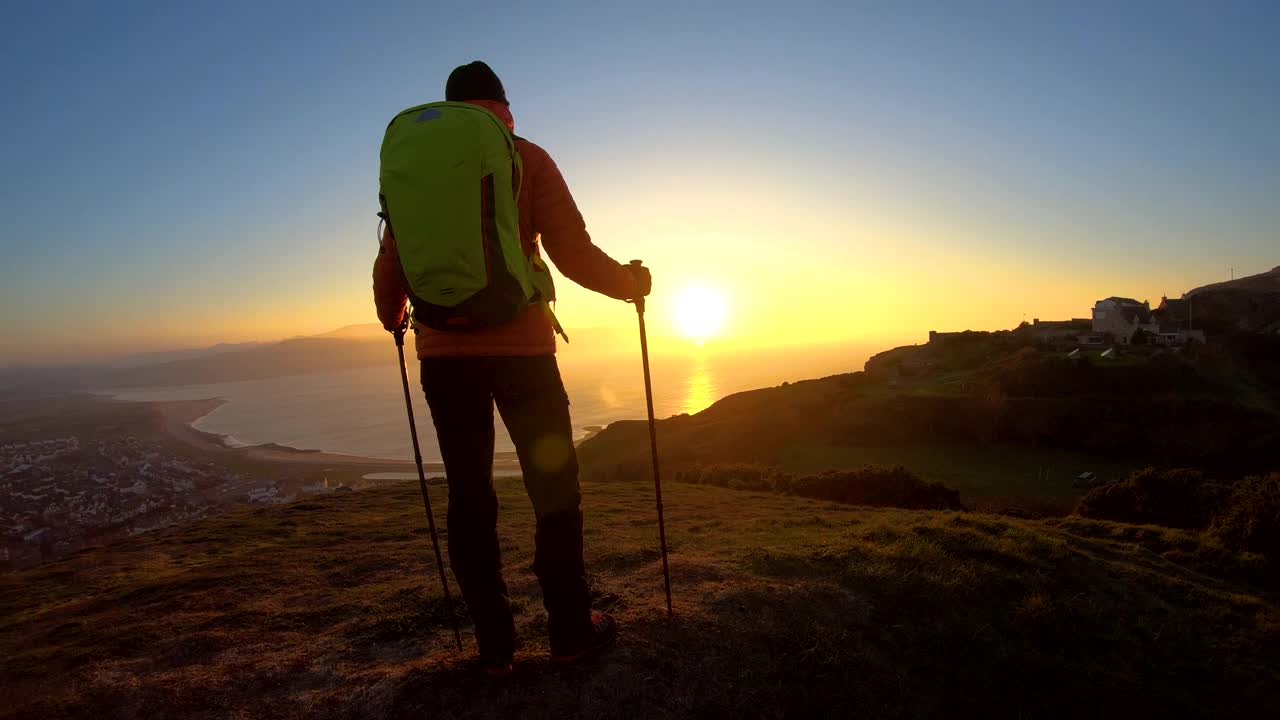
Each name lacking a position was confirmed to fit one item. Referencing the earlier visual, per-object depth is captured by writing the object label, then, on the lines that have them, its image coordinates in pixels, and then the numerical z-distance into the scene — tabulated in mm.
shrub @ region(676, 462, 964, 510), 13907
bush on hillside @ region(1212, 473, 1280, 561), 7113
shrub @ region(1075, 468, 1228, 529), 9219
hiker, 2705
